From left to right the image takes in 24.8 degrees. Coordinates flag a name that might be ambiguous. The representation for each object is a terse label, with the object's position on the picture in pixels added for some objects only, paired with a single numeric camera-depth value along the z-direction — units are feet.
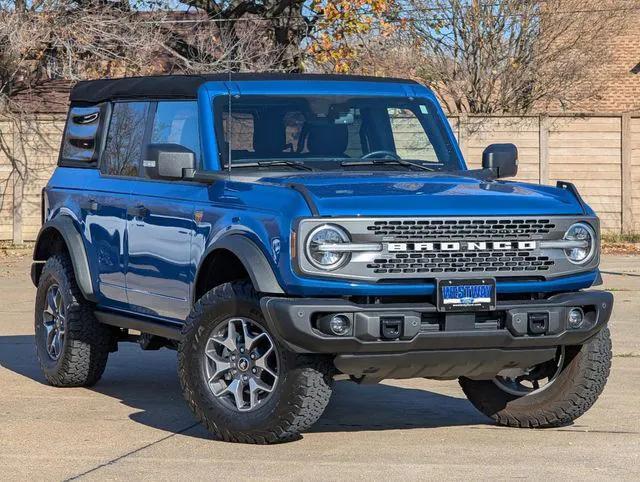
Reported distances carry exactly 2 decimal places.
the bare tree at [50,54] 69.64
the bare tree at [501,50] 86.48
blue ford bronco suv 22.66
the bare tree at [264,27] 78.95
